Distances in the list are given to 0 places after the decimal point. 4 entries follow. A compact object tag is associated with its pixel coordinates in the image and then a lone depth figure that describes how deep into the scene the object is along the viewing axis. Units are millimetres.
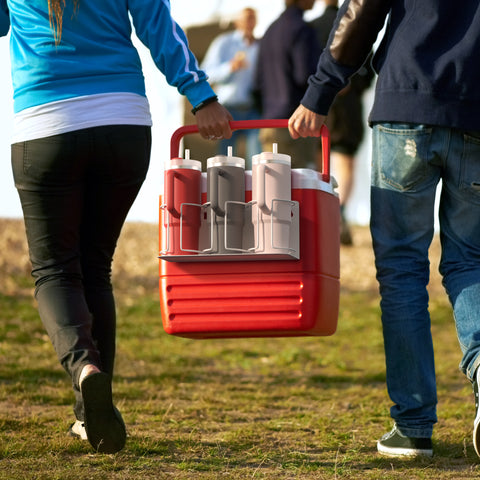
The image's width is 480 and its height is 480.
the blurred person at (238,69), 16469
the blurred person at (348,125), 17812
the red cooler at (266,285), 5695
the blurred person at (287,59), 14992
